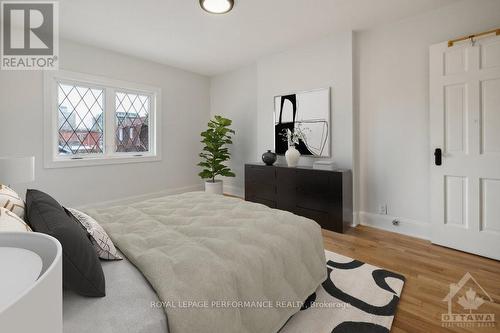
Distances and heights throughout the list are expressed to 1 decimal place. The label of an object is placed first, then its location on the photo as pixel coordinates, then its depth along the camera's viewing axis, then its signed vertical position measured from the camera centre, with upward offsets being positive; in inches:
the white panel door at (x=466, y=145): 91.3 +8.3
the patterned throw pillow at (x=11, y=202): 46.7 -6.8
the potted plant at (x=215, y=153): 176.9 +10.3
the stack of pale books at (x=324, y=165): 124.3 +0.7
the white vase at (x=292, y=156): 138.9 +6.0
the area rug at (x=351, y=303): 57.6 -36.8
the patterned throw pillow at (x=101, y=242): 46.0 -14.4
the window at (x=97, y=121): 133.4 +29.5
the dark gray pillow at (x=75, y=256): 33.9 -12.7
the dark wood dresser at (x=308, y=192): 117.6 -13.6
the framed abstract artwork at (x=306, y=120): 136.6 +28.0
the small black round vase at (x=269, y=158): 148.4 +5.4
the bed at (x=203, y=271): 34.7 -18.9
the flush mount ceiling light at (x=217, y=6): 97.9 +66.5
